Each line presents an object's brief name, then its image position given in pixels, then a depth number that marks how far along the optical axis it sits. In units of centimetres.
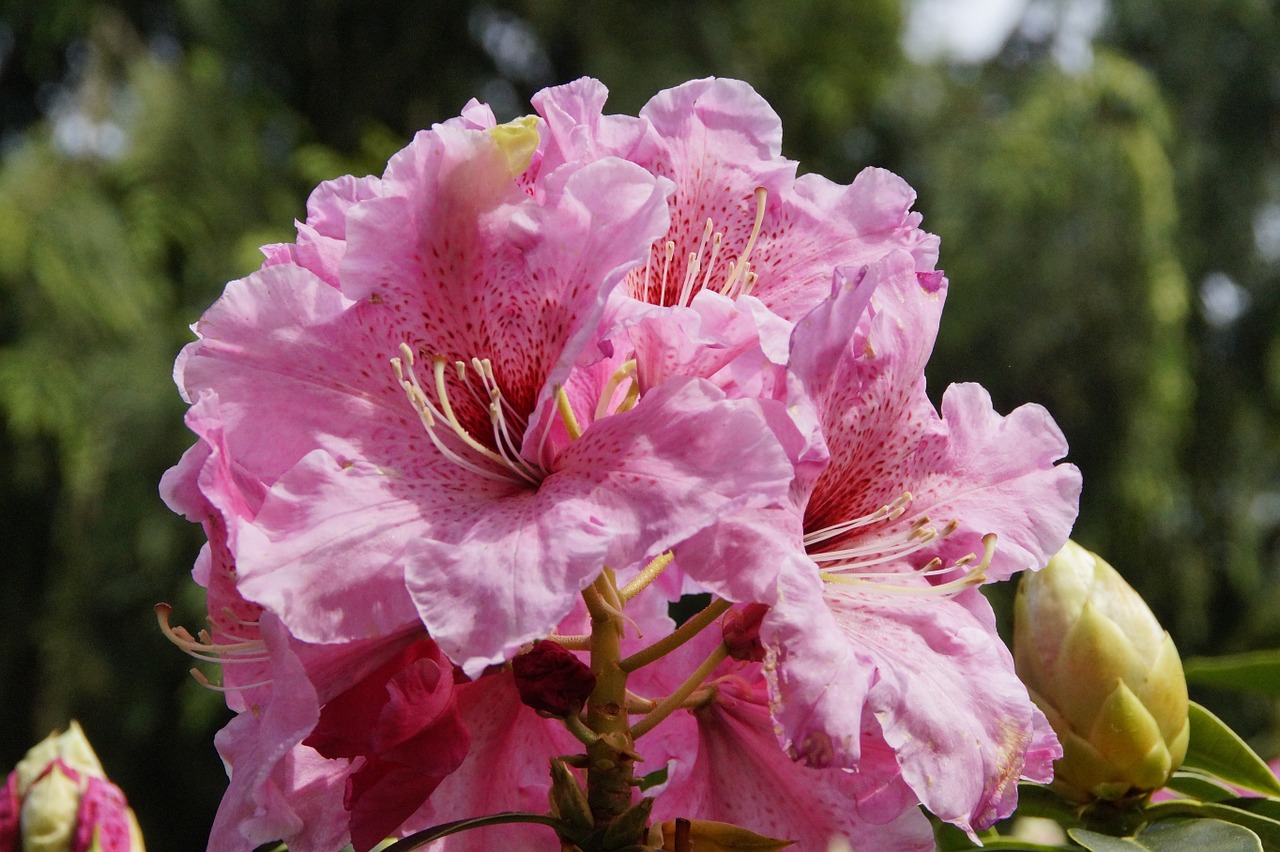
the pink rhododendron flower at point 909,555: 33
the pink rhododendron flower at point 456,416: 33
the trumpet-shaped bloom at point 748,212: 38
